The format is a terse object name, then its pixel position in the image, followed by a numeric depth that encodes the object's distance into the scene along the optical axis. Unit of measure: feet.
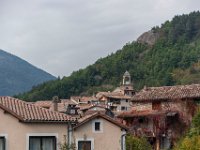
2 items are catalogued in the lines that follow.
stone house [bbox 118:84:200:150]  155.12
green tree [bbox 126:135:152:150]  120.06
